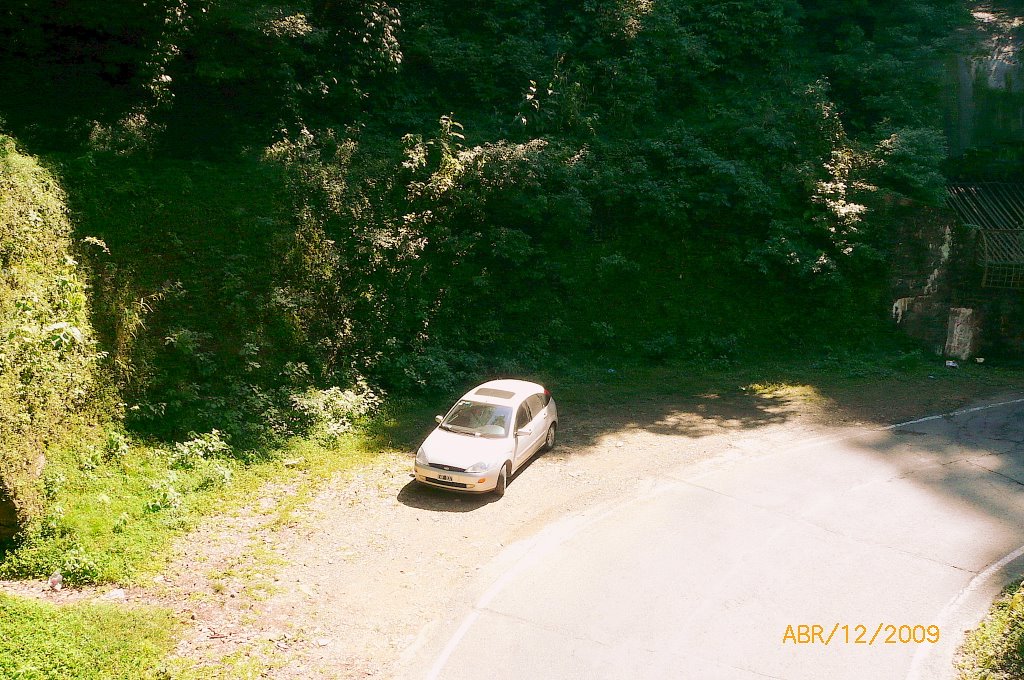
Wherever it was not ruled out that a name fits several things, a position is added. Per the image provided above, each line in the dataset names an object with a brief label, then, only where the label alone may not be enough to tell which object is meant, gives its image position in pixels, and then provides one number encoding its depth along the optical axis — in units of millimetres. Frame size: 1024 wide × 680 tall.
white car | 12398
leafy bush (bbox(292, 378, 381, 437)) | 14984
